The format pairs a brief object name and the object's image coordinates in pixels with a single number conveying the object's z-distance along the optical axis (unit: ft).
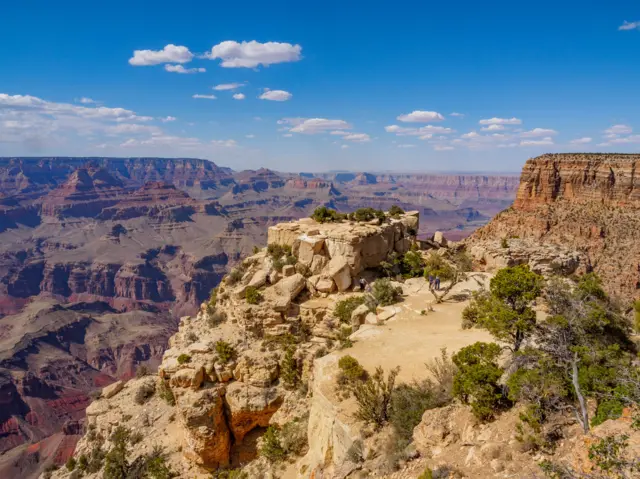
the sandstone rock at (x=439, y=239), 115.55
